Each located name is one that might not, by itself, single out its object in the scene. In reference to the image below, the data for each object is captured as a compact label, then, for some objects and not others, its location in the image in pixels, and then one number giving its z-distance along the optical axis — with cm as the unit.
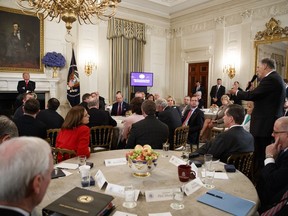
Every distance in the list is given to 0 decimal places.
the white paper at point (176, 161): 221
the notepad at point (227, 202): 138
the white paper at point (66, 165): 205
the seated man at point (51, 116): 366
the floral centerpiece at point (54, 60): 725
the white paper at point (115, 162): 217
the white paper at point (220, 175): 189
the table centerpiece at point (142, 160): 182
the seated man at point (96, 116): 408
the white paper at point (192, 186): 159
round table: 139
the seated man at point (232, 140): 240
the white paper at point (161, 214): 133
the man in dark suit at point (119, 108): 608
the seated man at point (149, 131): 296
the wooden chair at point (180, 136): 392
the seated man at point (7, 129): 171
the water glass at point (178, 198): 145
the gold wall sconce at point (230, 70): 811
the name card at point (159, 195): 149
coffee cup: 178
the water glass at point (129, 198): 143
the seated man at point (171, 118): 411
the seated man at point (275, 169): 175
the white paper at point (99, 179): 167
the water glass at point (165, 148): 260
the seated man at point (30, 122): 314
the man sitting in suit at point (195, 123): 475
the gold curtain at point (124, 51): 876
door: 930
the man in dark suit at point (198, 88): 920
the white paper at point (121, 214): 132
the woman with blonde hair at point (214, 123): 549
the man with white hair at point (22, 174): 88
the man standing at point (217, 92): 826
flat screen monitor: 905
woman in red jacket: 254
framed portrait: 671
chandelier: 363
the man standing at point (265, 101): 295
